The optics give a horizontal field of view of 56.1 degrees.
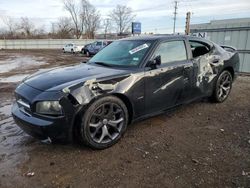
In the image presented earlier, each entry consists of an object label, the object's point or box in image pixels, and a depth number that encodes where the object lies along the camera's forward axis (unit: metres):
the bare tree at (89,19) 65.94
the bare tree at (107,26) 68.81
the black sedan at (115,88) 3.02
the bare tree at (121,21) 68.56
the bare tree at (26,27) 68.06
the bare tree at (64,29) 61.93
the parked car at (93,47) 25.22
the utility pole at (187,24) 13.93
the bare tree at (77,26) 65.45
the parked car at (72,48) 31.73
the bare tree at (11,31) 65.29
